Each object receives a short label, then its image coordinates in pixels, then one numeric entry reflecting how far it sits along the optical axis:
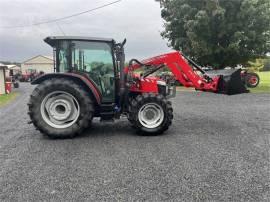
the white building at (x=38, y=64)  47.27
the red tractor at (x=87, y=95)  5.08
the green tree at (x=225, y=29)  14.38
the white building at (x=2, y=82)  16.52
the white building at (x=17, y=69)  44.76
